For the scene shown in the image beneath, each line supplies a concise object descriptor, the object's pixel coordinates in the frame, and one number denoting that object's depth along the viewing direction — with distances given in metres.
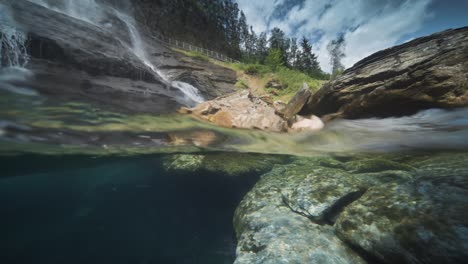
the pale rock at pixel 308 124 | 8.80
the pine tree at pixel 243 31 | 62.01
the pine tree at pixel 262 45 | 60.52
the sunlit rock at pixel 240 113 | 8.07
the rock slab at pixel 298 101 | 9.45
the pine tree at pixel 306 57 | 53.53
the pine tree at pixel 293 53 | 59.09
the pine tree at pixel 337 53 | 55.78
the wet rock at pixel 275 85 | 24.41
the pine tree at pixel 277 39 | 56.01
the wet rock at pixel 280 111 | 9.07
